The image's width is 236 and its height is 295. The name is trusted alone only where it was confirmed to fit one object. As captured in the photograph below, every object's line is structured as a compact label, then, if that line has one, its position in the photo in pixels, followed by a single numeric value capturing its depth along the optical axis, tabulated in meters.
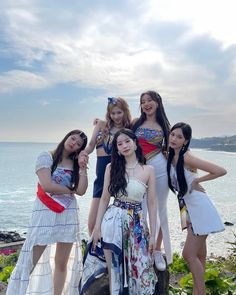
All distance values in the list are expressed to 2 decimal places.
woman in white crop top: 2.76
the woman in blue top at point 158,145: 3.25
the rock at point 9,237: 12.79
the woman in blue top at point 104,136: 3.38
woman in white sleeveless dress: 3.00
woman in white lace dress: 3.04
